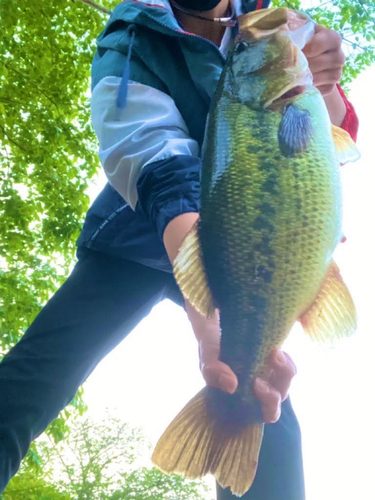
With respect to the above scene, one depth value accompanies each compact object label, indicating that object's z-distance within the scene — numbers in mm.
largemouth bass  990
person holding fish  1156
